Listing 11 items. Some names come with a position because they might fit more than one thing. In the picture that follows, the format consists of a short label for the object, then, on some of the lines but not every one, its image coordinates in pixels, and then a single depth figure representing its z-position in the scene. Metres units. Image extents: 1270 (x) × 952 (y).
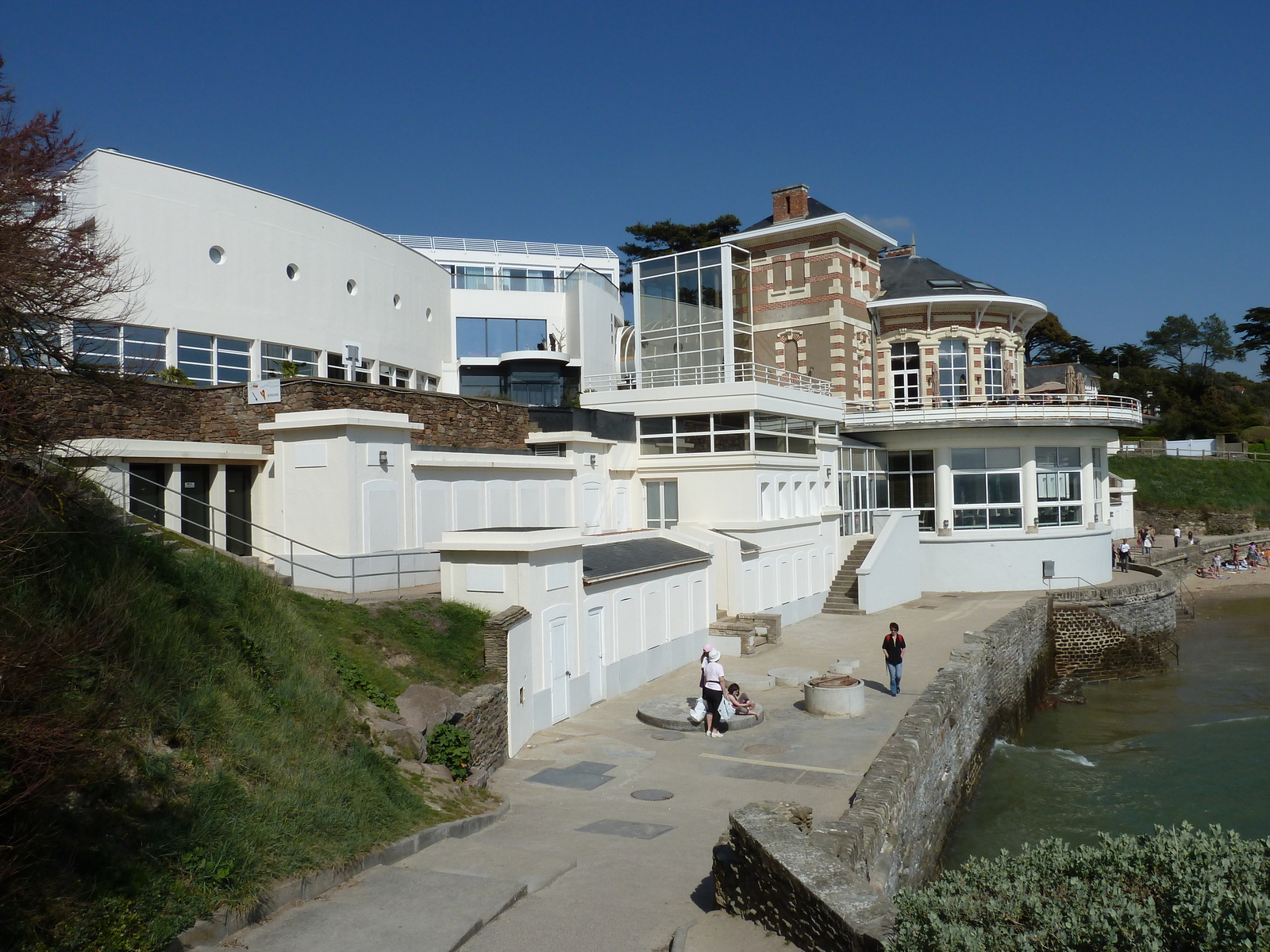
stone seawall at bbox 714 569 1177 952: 6.54
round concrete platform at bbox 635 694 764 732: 15.02
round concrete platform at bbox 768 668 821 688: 18.28
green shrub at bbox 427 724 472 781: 11.03
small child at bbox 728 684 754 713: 15.40
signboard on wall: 16.72
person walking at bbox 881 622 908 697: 17.12
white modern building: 16.14
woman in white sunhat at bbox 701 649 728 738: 14.56
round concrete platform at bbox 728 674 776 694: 17.84
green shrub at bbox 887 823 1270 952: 4.70
